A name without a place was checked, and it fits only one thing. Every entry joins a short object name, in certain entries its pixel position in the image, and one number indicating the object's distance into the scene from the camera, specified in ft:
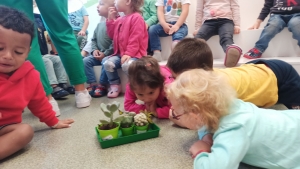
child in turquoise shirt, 1.62
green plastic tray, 2.52
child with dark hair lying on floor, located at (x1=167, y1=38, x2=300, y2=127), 2.78
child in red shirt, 2.38
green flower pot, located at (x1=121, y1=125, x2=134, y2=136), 2.65
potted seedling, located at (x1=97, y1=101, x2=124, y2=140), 2.51
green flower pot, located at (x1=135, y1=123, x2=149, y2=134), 2.64
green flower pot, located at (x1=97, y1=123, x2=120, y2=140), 2.50
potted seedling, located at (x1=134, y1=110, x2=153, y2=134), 2.64
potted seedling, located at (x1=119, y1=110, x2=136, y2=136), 2.65
